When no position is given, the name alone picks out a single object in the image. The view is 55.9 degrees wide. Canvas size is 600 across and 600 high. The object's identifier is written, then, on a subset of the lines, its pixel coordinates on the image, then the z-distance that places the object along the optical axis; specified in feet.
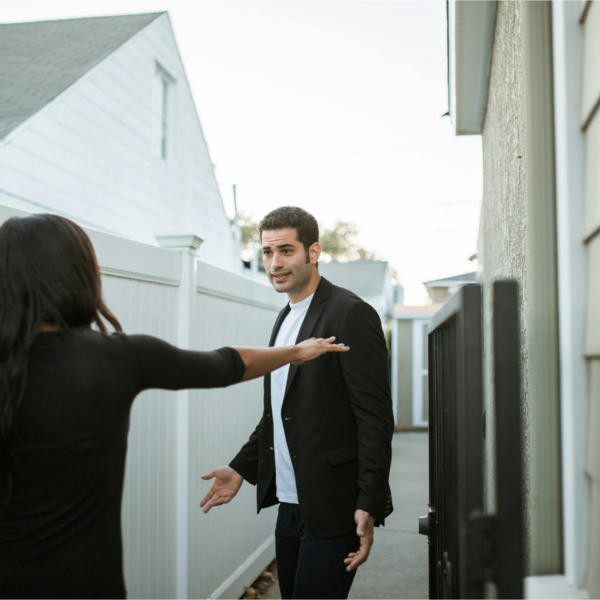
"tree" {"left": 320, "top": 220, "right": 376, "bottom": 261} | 128.36
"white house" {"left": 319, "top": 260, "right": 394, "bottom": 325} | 52.08
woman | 4.06
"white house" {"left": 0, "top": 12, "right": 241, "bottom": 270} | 20.36
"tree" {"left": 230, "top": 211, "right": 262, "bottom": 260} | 117.29
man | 6.58
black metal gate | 2.88
